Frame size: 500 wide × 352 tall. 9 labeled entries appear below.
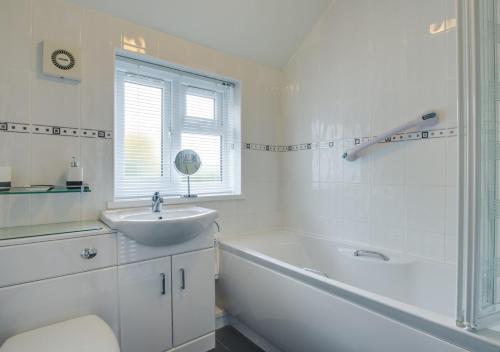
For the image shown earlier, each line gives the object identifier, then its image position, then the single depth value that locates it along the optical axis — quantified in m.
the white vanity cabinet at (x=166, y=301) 1.51
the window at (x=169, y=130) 2.00
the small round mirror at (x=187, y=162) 2.12
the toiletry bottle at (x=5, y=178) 1.38
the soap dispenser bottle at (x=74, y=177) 1.59
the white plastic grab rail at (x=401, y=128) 1.66
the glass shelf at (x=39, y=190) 1.36
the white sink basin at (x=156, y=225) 1.42
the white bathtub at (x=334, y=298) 1.04
